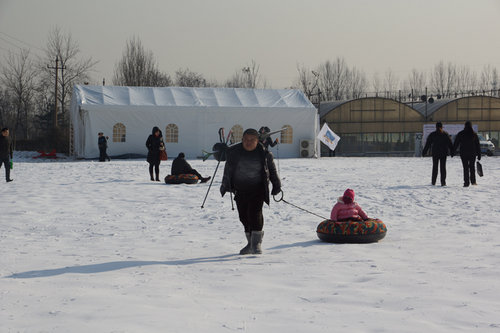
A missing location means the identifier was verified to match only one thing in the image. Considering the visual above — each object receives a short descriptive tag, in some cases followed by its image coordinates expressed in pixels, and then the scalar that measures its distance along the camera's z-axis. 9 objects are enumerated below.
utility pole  47.19
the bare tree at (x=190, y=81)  83.19
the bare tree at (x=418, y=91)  71.49
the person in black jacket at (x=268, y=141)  18.85
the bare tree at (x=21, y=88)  59.38
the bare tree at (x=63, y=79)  53.31
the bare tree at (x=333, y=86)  81.00
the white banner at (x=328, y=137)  29.82
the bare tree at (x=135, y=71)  58.16
